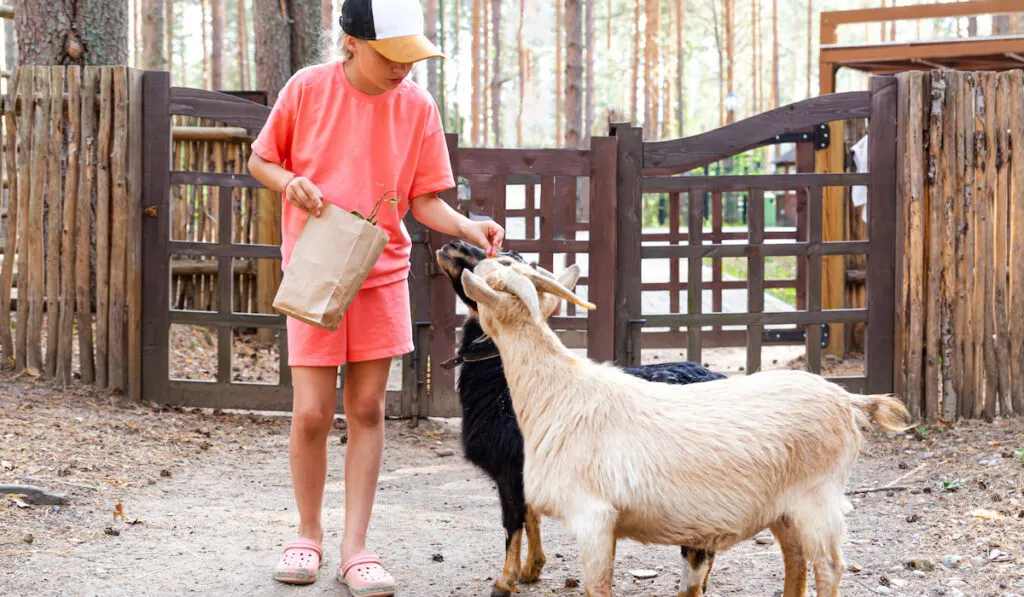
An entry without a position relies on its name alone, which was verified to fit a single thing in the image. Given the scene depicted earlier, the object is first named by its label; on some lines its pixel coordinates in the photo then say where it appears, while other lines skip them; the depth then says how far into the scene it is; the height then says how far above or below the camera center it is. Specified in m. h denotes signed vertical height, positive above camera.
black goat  3.98 -0.54
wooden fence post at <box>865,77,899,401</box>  7.05 +0.40
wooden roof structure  11.47 +2.85
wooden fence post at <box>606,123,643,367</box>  6.92 +0.40
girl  3.60 +0.36
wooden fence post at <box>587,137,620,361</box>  6.88 +0.29
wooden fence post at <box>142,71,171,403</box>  6.96 +0.55
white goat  3.12 -0.48
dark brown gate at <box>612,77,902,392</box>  6.93 +0.46
